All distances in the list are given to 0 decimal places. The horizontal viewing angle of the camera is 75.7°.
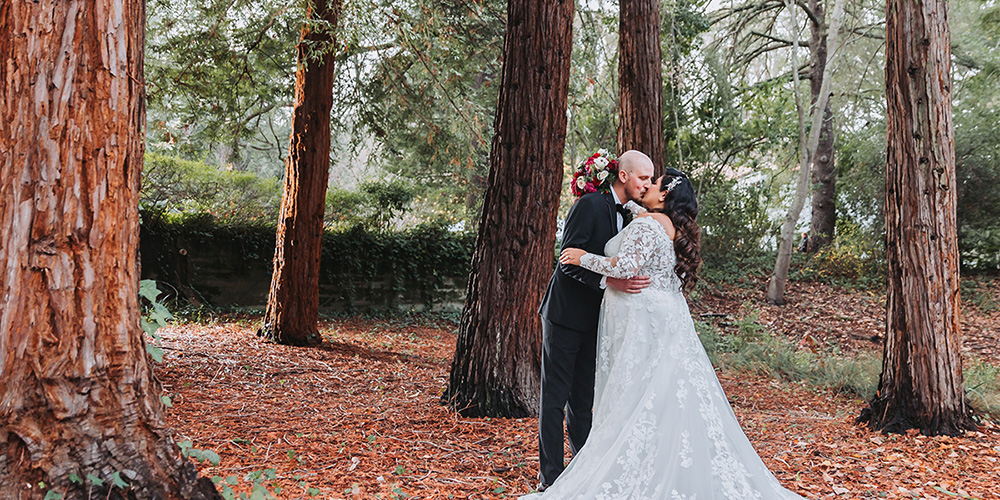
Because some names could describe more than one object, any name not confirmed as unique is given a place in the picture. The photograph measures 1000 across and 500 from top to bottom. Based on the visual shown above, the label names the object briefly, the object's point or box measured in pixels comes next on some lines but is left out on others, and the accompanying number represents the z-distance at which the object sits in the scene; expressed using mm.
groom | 3529
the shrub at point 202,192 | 10891
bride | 3102
